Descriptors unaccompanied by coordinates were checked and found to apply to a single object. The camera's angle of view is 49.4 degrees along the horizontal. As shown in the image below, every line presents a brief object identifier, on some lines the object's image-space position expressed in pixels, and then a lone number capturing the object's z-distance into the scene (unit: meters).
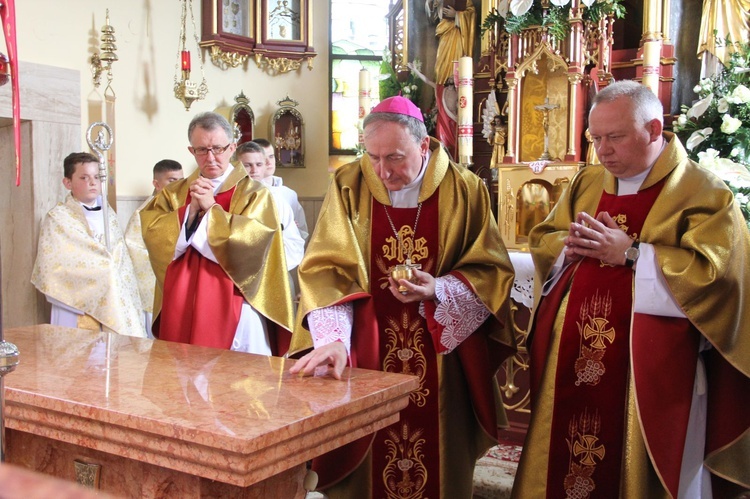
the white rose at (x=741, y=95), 5.06
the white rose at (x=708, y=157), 4.66
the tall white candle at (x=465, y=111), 6.67
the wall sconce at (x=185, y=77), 7.67
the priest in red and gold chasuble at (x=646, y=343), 2.78
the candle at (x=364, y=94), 7.37
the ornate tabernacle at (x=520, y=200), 6.93
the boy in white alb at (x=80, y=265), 5.23
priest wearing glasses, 4.16
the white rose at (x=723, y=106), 5.25
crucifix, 6.88
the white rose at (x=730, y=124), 4.99
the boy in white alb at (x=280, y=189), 6.55
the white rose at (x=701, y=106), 5.53
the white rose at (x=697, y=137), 5.31
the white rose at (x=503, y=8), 7.11
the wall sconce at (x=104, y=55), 6.80
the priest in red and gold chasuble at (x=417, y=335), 3.15
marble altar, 1.78
